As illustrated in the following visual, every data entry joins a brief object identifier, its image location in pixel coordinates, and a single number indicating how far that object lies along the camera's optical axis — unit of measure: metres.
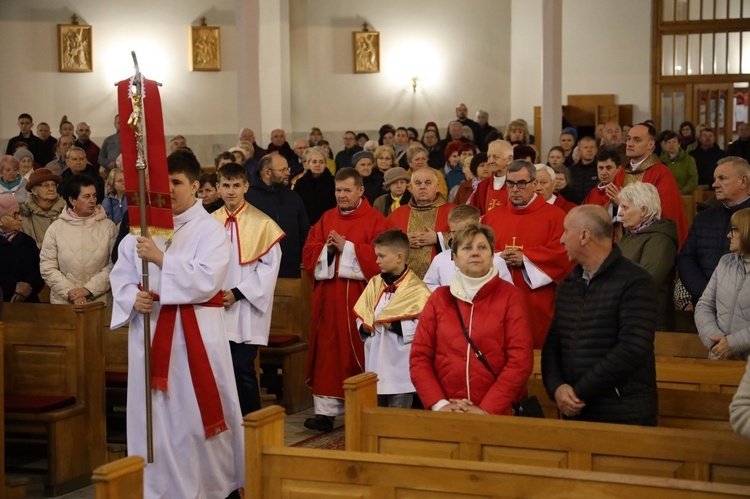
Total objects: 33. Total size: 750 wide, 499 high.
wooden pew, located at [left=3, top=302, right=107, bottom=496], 6.32
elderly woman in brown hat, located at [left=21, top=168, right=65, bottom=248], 8.42
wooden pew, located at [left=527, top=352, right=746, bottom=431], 4.93
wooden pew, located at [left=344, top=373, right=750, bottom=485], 4.02
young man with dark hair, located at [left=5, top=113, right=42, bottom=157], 16.88
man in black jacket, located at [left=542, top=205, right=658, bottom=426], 4.45
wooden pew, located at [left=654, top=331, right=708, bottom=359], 6.09
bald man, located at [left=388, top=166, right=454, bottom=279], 7.29
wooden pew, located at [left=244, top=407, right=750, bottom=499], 3.41
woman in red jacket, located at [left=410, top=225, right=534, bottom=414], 4.84
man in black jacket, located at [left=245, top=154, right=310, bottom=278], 8.65
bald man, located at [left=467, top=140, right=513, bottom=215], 7.91
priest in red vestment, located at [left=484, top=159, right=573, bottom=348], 6.58
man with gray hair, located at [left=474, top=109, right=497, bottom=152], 18.92
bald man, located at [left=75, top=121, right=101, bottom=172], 16.31
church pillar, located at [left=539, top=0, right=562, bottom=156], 15.76
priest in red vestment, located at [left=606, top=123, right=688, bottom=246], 7.77
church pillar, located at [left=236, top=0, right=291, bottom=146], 20.77
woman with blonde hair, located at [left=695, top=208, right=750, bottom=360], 5.31
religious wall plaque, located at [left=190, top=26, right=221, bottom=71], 20.78
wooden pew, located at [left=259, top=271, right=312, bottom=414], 8.20
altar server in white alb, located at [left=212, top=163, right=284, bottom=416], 6.21
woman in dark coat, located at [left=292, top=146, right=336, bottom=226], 10.68
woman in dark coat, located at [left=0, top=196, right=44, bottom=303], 7.35
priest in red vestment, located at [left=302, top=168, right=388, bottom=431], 7.42
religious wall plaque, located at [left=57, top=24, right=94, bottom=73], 19.89
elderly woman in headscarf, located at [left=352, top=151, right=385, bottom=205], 10.85
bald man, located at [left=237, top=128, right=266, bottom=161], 13.80
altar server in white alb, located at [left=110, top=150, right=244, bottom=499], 5.20
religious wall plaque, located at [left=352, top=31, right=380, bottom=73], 22.20
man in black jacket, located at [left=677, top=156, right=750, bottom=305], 6.32
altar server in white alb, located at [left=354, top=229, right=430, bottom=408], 6.38
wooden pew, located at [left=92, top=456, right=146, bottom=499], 3.47
